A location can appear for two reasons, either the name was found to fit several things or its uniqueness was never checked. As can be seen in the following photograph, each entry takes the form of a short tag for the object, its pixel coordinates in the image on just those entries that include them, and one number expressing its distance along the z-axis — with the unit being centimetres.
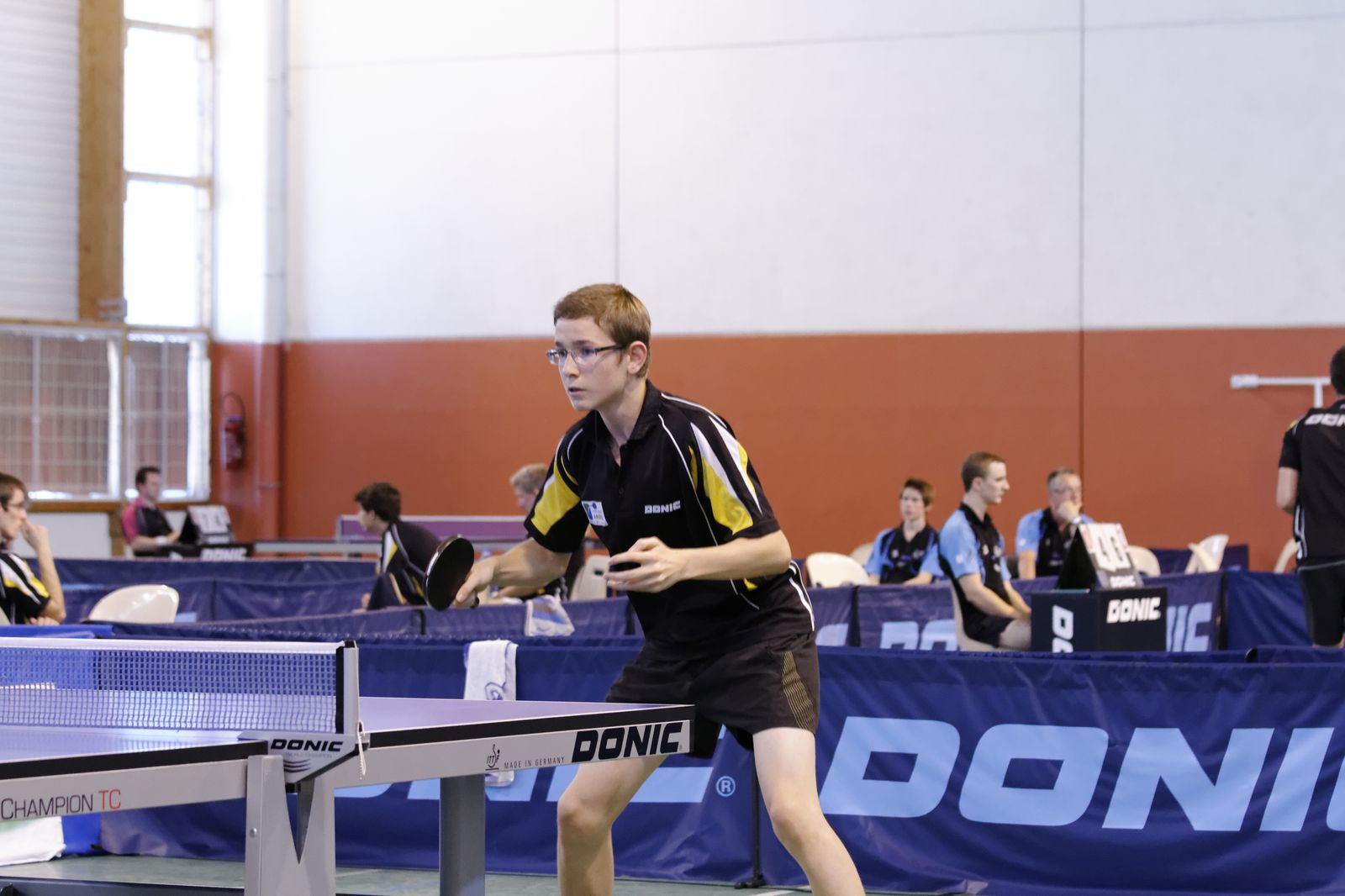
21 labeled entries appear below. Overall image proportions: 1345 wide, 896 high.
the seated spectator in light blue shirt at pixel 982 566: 1544
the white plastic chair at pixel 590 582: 2116
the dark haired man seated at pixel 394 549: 1755
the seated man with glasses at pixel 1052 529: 2180
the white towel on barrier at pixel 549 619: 1608
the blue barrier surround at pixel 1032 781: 1095
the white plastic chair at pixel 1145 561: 2407
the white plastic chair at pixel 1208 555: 2449
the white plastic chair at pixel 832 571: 2200
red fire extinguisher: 3481
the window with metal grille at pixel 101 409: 3300
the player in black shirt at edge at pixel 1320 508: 1384
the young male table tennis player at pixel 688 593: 675
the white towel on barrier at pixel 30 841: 1249
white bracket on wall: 2967
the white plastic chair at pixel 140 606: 1608
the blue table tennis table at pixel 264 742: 473
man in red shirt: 3123
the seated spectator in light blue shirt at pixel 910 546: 2216
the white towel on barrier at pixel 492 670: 1234
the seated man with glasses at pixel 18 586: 1517
